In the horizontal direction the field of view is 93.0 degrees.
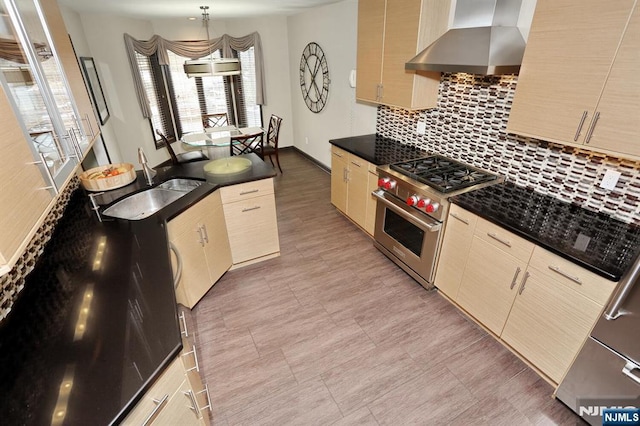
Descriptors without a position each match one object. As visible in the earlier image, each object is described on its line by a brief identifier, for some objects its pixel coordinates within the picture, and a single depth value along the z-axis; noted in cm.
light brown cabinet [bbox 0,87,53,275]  90
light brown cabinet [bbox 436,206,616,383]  164
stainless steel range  236
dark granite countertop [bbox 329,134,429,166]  304
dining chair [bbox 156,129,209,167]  437
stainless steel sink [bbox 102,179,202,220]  231
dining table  436
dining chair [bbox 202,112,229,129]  577
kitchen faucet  237
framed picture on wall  340
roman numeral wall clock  475
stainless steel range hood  194
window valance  469
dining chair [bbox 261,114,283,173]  506
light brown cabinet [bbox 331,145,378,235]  320
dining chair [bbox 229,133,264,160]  448
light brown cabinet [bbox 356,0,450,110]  241
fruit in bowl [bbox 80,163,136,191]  229
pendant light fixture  348
